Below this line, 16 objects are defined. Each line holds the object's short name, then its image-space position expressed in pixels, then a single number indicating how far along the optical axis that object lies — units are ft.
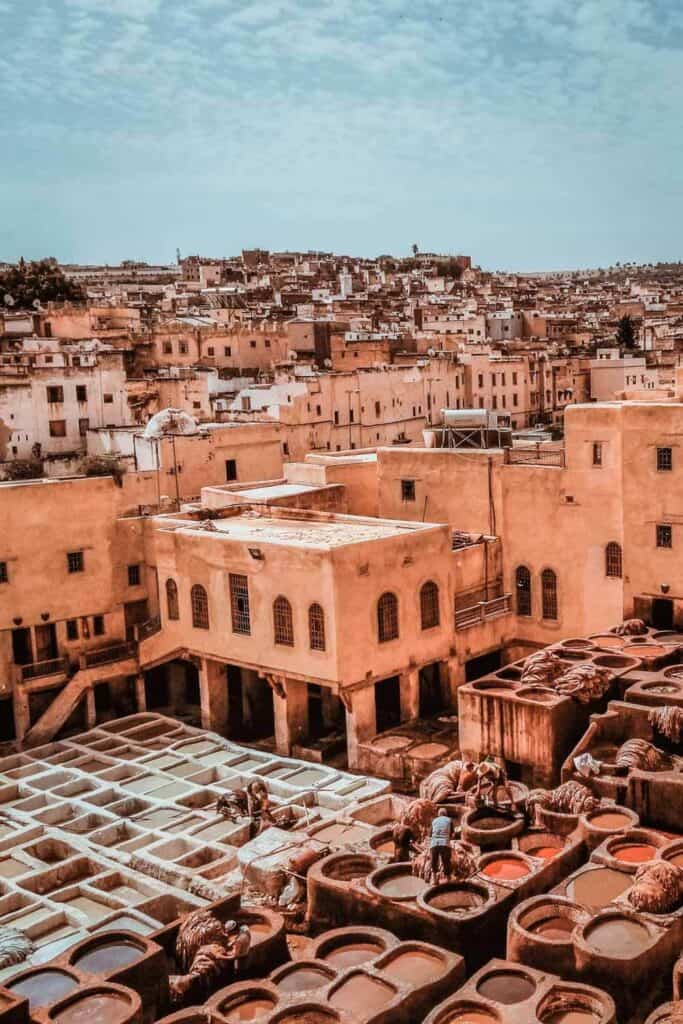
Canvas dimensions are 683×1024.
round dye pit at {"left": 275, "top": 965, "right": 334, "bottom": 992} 53.01
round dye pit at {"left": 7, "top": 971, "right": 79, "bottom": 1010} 52.60
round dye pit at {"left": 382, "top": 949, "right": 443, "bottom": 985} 52.47
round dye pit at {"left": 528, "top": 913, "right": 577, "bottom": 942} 54.39
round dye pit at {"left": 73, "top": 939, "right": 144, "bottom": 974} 55.31
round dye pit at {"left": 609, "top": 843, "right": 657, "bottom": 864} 60.85
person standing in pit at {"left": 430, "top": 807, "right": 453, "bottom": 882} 60.70
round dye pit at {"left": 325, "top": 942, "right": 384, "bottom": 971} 55.16
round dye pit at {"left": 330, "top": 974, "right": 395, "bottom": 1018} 50.08
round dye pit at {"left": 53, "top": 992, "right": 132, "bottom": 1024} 49.80
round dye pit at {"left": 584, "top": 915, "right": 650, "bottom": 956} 51.67
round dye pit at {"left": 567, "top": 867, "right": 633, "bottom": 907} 57.36
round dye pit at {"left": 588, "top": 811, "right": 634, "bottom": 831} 64.64
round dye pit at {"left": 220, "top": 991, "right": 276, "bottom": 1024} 51.34
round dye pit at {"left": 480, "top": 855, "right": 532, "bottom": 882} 61.57
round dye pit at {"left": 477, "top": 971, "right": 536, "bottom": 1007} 49.73
